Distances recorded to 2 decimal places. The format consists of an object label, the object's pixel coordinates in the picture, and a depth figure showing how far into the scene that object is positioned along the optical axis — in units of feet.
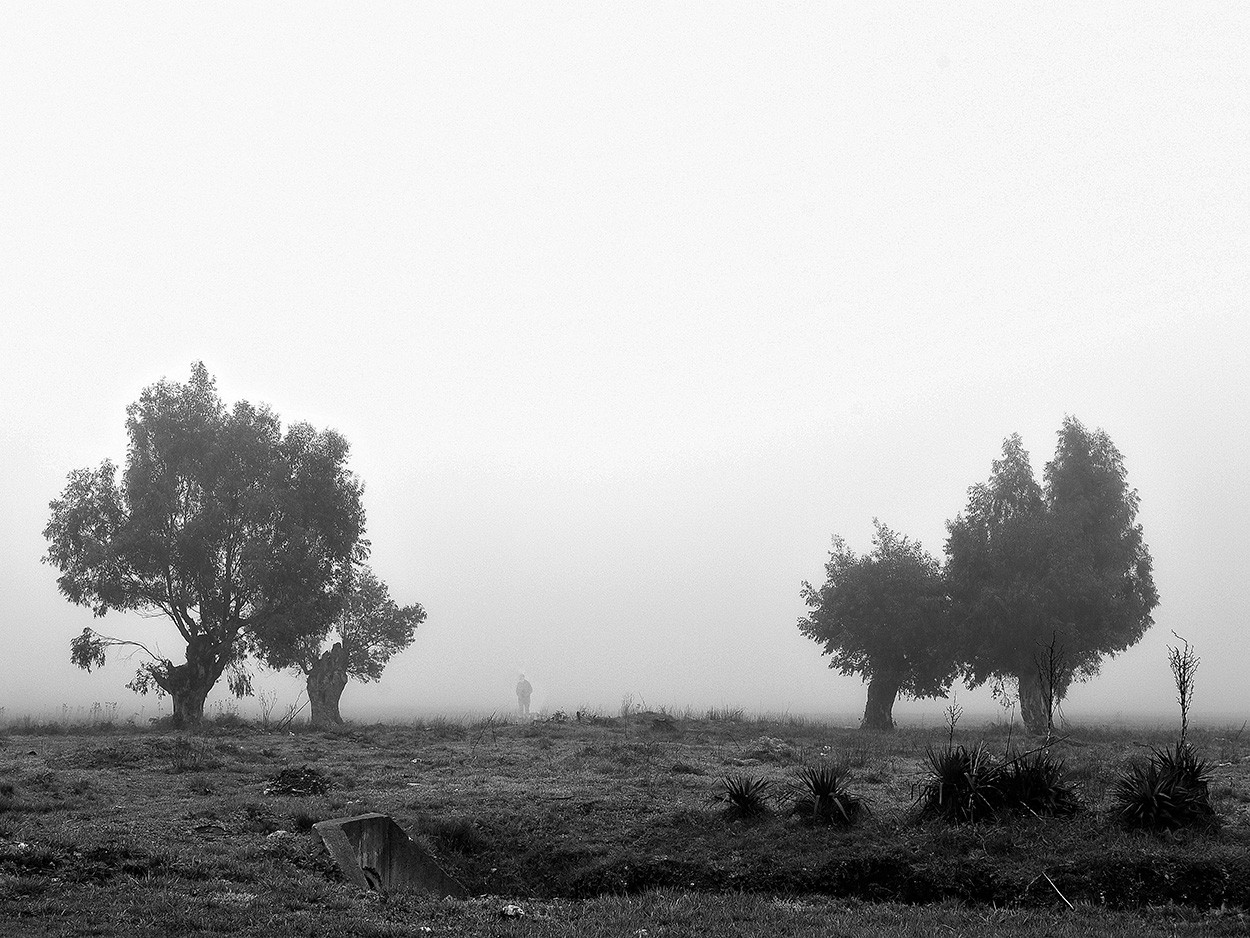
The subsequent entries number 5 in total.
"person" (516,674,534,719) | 282.36
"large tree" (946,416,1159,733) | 116.37
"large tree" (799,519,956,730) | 125.59
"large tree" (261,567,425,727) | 136.46
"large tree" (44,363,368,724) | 107.45
